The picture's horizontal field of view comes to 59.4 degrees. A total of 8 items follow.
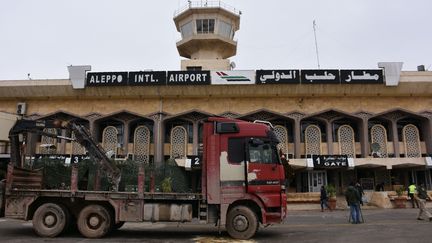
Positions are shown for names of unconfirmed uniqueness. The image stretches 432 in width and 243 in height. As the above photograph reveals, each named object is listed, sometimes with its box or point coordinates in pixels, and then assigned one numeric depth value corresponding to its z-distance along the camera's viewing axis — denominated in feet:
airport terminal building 103.96
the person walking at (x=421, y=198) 53.88
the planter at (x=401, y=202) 81.46
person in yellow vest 69.51
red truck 37.40
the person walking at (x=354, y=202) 51.60
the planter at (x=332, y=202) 83.97
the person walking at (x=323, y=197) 80.21
